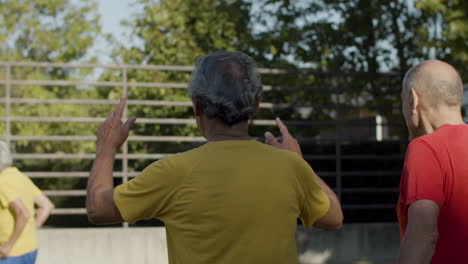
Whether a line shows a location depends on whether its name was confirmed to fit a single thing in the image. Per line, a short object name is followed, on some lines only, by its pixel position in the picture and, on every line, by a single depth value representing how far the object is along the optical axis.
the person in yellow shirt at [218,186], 2.05
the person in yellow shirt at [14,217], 4.35
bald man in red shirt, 2.39
